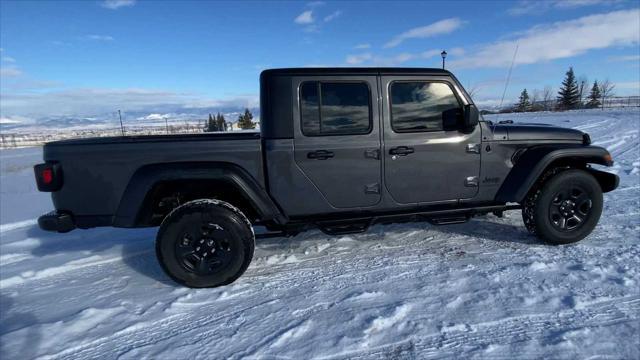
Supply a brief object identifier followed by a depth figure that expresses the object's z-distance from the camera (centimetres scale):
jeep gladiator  314
